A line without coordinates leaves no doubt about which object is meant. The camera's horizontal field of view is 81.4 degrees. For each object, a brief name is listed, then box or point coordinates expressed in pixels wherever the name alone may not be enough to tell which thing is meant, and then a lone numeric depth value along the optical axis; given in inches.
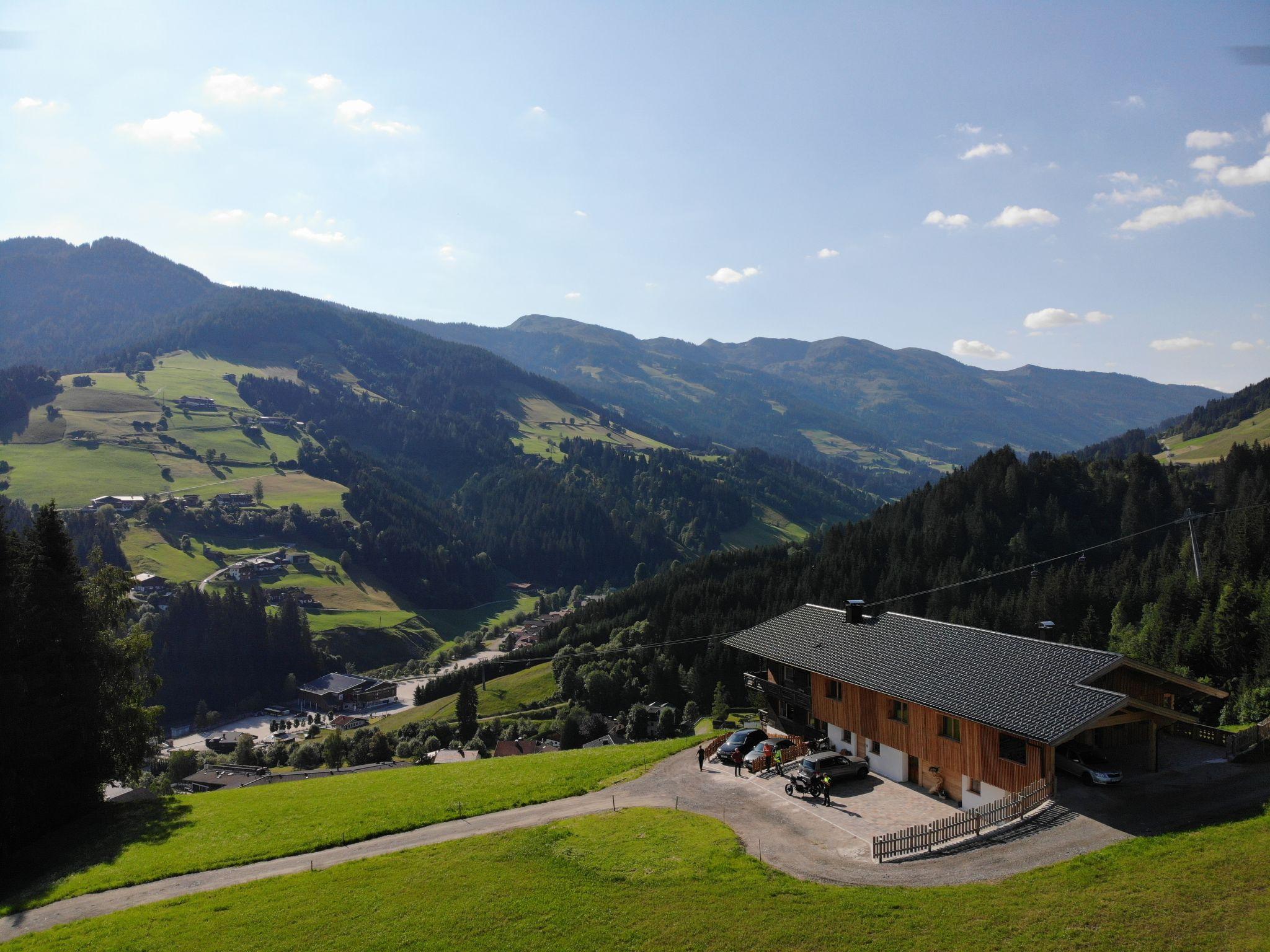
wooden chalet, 1205.1
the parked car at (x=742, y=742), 1640.0
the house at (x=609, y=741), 3678.6
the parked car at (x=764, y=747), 1560.0
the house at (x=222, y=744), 5634.8
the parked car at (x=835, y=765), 1423.5
